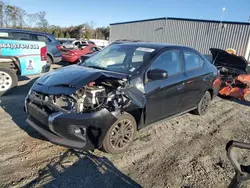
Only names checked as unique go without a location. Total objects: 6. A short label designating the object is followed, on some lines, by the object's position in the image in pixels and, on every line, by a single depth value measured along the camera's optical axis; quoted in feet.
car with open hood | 23.40
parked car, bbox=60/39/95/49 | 40.78
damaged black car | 9.59
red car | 38.16
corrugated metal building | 51.37
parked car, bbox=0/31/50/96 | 18.24
